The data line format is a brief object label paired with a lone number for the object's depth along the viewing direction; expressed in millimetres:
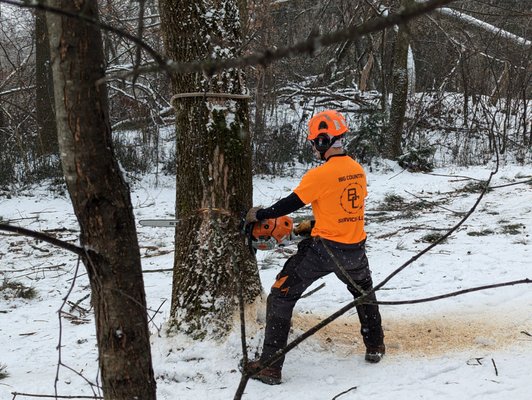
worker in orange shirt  3344
